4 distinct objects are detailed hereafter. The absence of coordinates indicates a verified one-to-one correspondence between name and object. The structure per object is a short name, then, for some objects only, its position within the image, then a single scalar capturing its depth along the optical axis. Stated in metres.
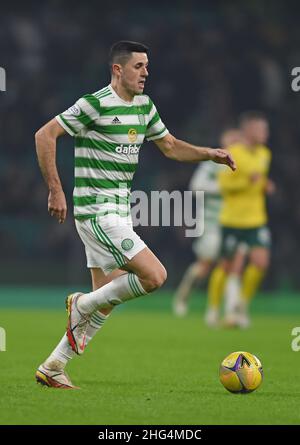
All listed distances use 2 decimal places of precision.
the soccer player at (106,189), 13.83
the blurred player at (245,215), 26.33
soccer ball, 13.43
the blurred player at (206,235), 29.19
